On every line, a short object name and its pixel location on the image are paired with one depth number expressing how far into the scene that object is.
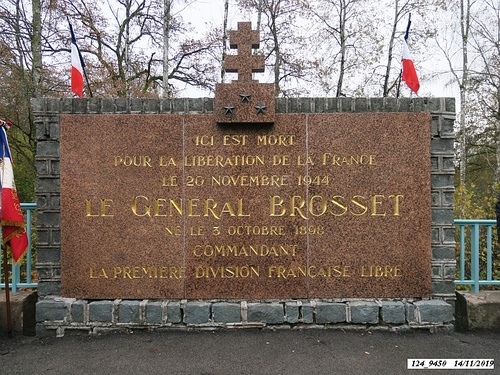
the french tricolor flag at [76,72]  3.54
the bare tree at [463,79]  12.70
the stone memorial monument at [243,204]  3.35
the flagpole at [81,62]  3.60
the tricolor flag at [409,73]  3.66
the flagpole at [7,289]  3.10
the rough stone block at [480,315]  3.36
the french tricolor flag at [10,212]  3.13
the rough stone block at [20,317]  3.31
